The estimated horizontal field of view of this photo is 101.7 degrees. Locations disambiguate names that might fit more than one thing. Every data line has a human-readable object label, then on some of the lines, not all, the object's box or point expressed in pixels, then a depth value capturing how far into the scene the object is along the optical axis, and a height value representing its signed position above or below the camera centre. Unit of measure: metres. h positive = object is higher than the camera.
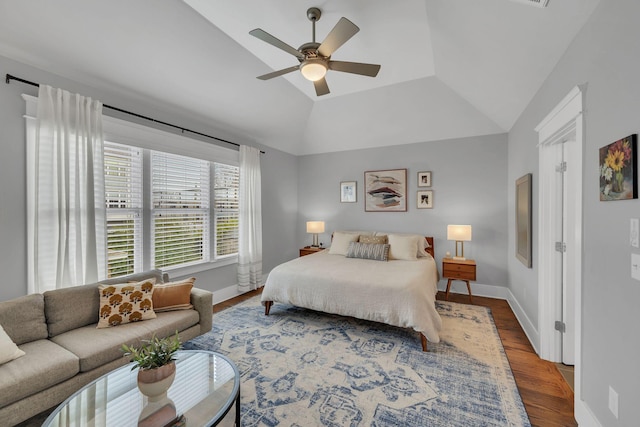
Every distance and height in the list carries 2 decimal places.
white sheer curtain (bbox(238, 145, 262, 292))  4.31 -0.17
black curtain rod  2.12 +1.11
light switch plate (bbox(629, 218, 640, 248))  1.19 -0.10
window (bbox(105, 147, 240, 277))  2.87 +0.05
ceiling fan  1.93 +1.32
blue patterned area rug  1.76 -1.36
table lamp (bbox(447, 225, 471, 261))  3.94 -0.32
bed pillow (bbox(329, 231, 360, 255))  4.37 -0.52
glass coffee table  1.30 -1.03
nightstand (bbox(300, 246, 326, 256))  5.02 -0.74
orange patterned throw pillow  2.23 -0.80
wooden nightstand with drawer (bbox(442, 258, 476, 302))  3.84 -0.87
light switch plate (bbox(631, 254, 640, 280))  1.18 -0.26
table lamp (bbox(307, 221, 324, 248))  5.11 -0.29
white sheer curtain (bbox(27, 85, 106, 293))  2.23 +0.19
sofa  1.54 -0.96
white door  2.25 -0.38
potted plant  1.32 -0.80
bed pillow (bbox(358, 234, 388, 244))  4.23 -0.45
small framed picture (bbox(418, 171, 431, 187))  4.54 +0.57
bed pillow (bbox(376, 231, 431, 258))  4.13 -0.57
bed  2.58 -0.85
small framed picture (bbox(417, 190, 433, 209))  4.53 +0.22
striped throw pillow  3.89 -0.59
